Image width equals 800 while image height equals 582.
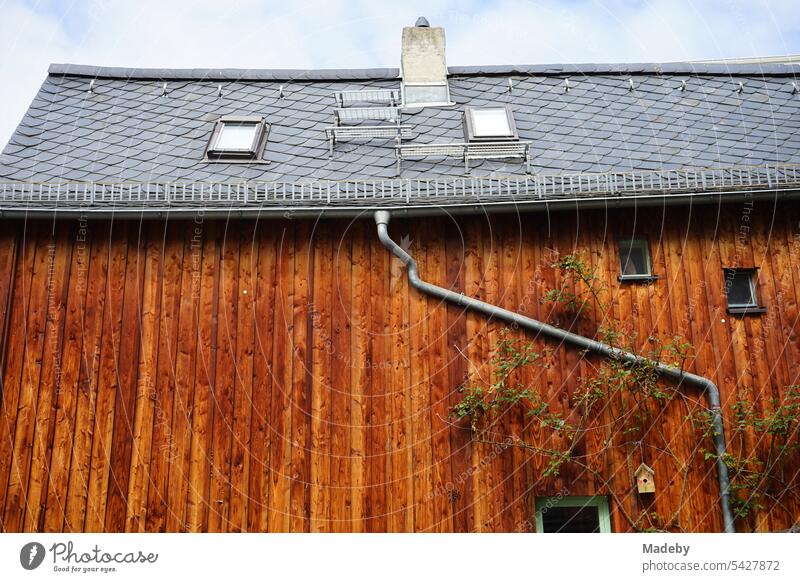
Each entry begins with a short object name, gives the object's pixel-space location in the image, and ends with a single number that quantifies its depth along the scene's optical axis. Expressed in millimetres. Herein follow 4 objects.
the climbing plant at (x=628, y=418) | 7172
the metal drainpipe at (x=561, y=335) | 7234
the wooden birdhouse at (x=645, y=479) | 7180
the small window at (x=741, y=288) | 7746
